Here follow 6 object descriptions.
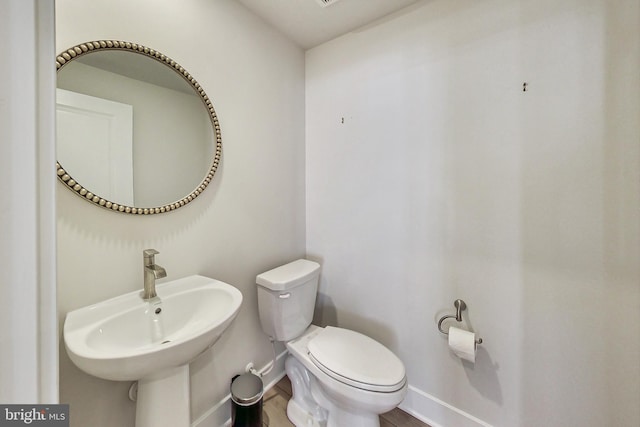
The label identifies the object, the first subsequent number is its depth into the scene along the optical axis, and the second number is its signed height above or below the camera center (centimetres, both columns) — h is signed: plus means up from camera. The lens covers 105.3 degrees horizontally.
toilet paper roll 112 -62
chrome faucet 95 -24
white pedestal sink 68 -40
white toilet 105 -71
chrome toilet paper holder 122 -50
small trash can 119 -93
